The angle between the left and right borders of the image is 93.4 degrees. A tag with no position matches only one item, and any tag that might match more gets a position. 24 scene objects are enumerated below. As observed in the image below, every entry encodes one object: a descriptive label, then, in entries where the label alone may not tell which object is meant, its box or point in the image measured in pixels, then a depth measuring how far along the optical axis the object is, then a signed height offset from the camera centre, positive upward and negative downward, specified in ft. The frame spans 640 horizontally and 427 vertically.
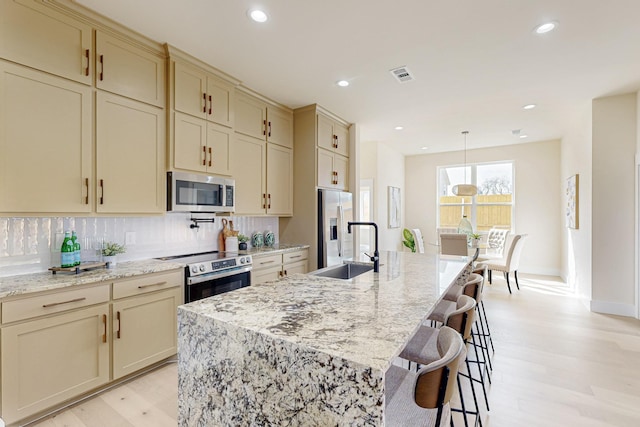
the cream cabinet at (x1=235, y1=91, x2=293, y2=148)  11.52 +3.88
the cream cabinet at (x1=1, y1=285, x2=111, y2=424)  5.70 -2.87
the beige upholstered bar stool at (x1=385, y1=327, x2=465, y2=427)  3.24 -2.09
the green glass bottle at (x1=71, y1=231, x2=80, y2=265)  7.25 -0.85
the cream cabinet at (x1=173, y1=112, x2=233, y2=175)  9.10 +2.22
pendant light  18.93 +1.48
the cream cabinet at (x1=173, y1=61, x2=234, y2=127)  9.07 +3.87
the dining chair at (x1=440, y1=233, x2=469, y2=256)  15.99 -1.68
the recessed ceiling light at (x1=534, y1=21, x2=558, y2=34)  7.62 +4.80
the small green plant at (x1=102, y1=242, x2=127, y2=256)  7.83 -0.92
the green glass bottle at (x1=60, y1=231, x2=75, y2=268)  7.06 -0.93
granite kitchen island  2.91 -1.53
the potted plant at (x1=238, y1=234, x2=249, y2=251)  12.00 -1.12
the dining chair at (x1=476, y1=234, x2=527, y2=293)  16.63 -2.62
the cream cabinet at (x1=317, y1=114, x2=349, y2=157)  13.85 +3.84
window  22.22 +1.22
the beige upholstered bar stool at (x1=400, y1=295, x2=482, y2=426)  5.17 -2.27
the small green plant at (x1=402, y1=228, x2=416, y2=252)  22.43 -2.06
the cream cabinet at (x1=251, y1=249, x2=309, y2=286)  10.78 -2.00
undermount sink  8.16 -1.56
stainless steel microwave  8.92 +0.68
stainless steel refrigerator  13.24 -0.65
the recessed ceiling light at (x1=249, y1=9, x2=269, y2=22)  7.19 +4.84
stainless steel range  8.51 -1.80
